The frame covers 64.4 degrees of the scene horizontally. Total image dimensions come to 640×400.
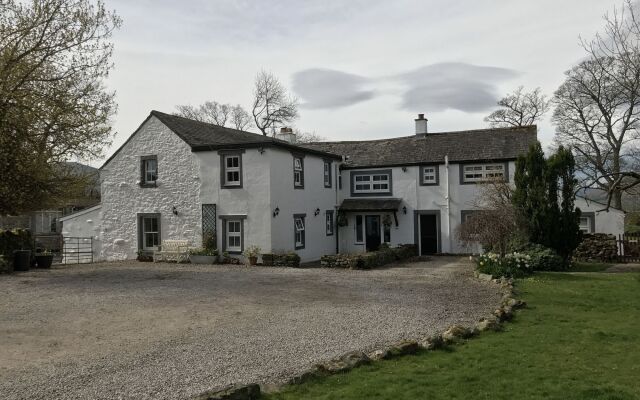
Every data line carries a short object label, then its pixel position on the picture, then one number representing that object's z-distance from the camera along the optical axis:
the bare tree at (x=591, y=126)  29.47
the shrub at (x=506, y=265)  16.38
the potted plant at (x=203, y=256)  22.09
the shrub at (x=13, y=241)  19.77
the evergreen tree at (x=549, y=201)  19.08
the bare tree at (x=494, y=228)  18.77
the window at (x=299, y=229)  23.50
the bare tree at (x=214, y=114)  52.62
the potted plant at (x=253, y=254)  21.45
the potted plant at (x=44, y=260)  21.28
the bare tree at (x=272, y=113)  49.69
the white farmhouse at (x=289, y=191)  22.50
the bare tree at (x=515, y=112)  40.43
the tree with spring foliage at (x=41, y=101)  17.38
